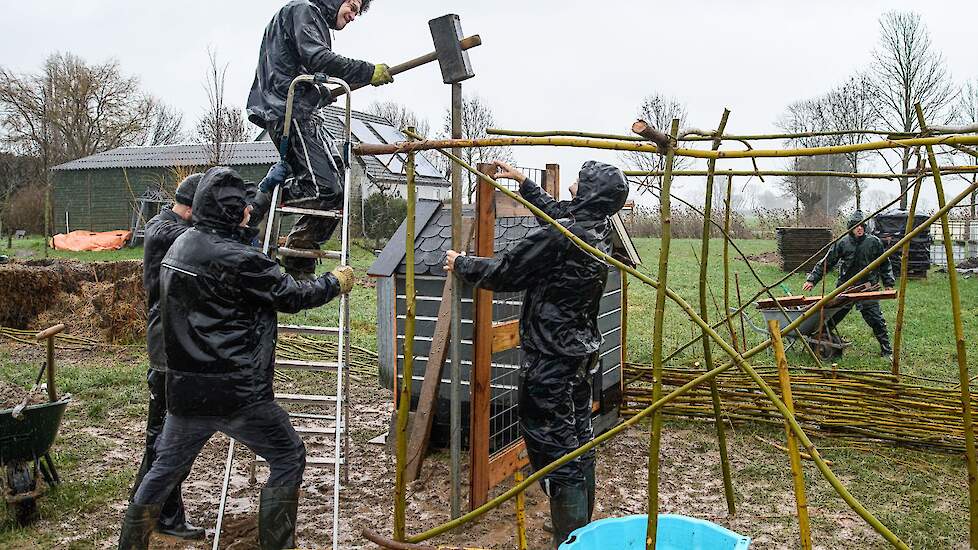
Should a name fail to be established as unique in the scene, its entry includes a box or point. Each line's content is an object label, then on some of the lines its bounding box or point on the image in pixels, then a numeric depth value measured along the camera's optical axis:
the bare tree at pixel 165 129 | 41.56
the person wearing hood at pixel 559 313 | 3.89
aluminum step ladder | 3.84
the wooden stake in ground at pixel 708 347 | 3.62
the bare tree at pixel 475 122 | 28.88
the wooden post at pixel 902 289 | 4.22
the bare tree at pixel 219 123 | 13.81
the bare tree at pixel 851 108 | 28.20
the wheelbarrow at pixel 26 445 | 4.15
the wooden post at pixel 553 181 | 5.45
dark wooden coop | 5.07
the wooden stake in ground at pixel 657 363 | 2.57
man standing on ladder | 4.04
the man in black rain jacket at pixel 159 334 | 4.21
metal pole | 4.39
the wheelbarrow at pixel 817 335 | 9.14
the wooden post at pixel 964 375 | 3.01
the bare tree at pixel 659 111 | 32.84
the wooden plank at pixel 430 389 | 5.15
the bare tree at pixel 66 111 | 32.31
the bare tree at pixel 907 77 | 24.94
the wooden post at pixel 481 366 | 4.43
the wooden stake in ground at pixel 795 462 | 2.42
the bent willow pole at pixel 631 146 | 2.48
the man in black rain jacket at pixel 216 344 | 3.42
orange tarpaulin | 23.16
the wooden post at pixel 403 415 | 3.31
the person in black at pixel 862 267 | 9.28
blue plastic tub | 3.05
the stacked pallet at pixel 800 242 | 18.64
